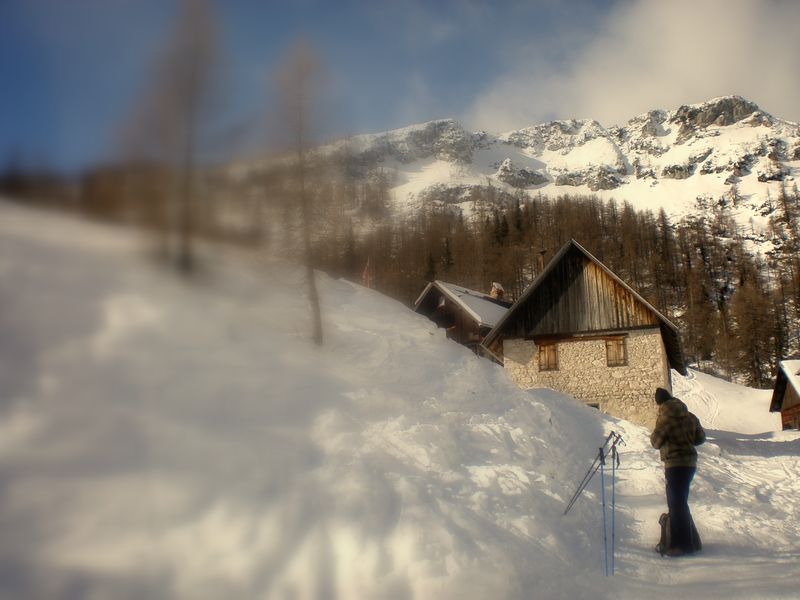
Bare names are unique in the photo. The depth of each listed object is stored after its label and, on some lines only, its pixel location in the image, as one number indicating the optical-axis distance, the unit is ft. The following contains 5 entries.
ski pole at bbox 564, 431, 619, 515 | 21.39
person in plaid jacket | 19.62
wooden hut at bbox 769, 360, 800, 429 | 95.35
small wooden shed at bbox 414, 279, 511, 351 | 86.94
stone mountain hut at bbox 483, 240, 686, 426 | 65.87
